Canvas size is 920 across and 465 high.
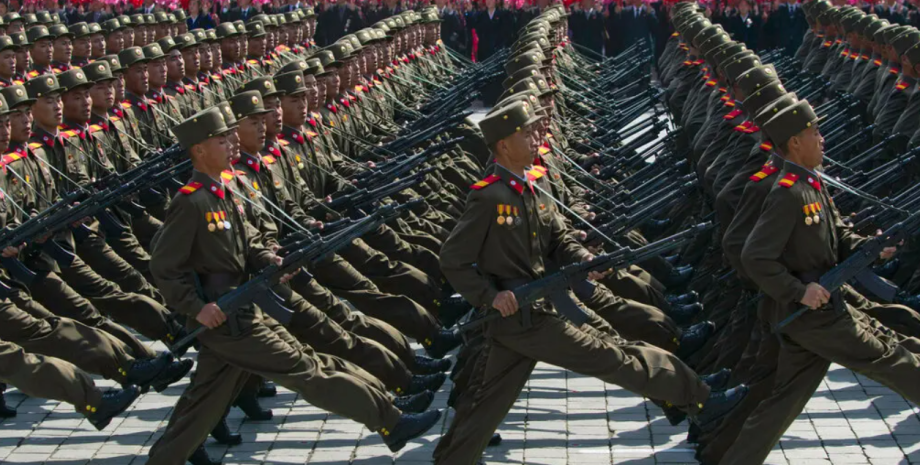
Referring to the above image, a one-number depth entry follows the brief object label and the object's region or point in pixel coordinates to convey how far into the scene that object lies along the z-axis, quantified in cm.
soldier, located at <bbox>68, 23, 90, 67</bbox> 1661
